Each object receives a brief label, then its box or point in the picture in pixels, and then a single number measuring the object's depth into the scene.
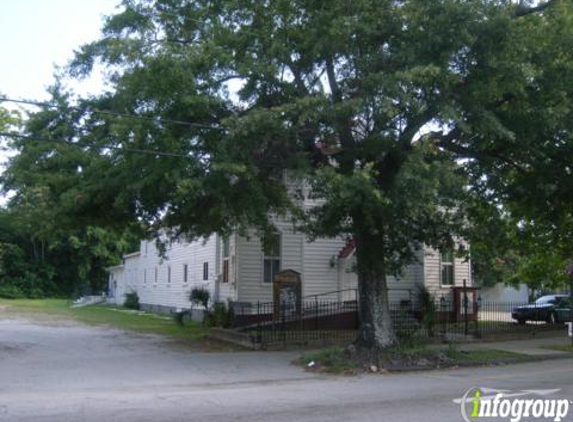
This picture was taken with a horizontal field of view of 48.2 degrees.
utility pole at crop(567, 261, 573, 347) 19.30
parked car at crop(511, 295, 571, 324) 30.58
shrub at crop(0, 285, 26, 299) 61.31
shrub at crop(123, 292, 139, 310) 43.41
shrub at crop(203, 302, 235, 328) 24.22
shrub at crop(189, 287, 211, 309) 25.88
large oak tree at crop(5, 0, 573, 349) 13.74
